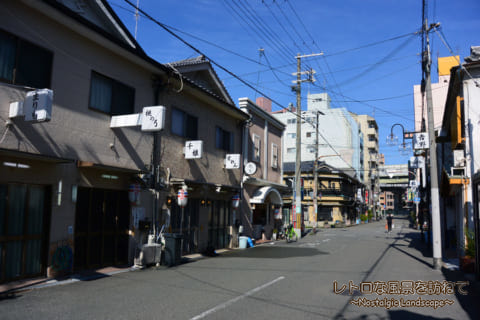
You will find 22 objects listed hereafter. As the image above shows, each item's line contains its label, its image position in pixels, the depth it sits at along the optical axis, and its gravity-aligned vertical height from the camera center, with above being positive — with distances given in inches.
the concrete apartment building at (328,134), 2652.6 +490.7
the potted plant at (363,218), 2818.9 -104.3
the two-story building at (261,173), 885.2 +74.0
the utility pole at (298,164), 1071.6 +110.8
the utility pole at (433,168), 543.8 +55.7
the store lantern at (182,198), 581.9 +3.1
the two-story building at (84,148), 374.9 +62.0
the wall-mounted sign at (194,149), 636.1 +86.5
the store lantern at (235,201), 790.5 +0.5
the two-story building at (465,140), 572.7 +105.9
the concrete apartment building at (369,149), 3444.9 +524.5
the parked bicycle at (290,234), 1026.7 -88.7
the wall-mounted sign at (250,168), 852.0 +76.0
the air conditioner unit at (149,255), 495.8 -74.5
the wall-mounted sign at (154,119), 474.6 +101.1
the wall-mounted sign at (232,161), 774.8 +82.4
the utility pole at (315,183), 1396.4 +72.3
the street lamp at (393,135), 908.6 +172.2
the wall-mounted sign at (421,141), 610.6 +104.9
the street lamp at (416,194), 1774.6 +47.1
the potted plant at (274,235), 1024.2 -89.4
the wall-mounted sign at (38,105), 350.3 +85.9
